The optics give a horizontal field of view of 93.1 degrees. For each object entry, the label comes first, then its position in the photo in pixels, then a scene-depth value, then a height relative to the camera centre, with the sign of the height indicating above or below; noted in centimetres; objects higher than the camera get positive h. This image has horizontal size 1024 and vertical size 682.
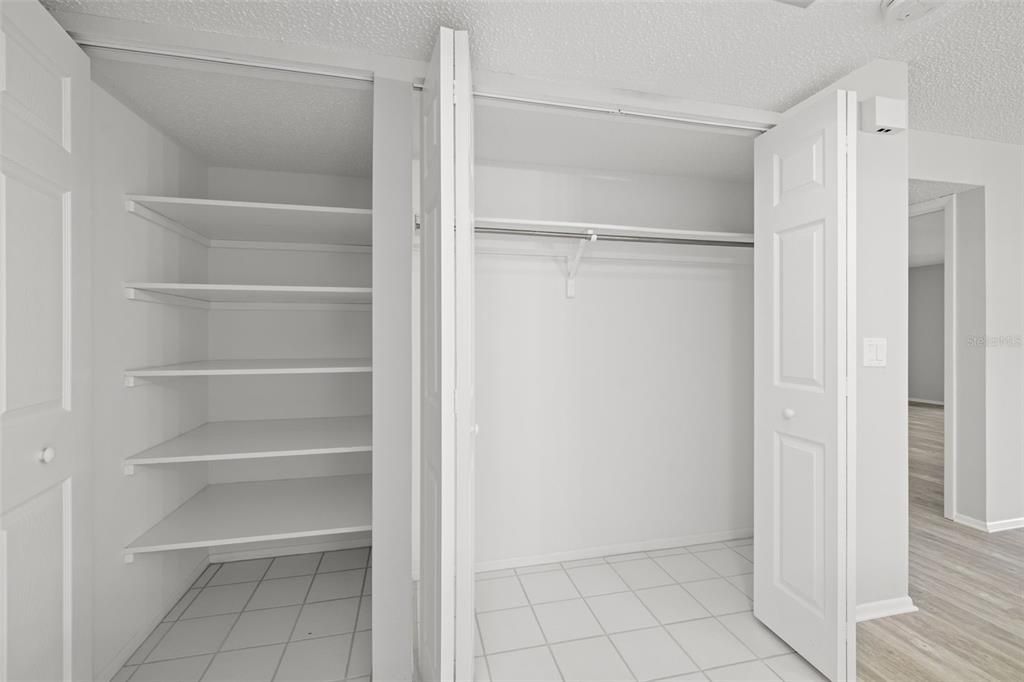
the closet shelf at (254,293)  187 +22
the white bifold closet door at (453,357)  134 -4
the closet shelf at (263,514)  188 -75
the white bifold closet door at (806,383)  169 -16
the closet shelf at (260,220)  194 +56
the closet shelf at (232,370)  187 -11
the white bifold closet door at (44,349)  121 -2
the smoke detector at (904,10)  146 +102
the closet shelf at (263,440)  188 -43
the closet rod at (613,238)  239 +55
